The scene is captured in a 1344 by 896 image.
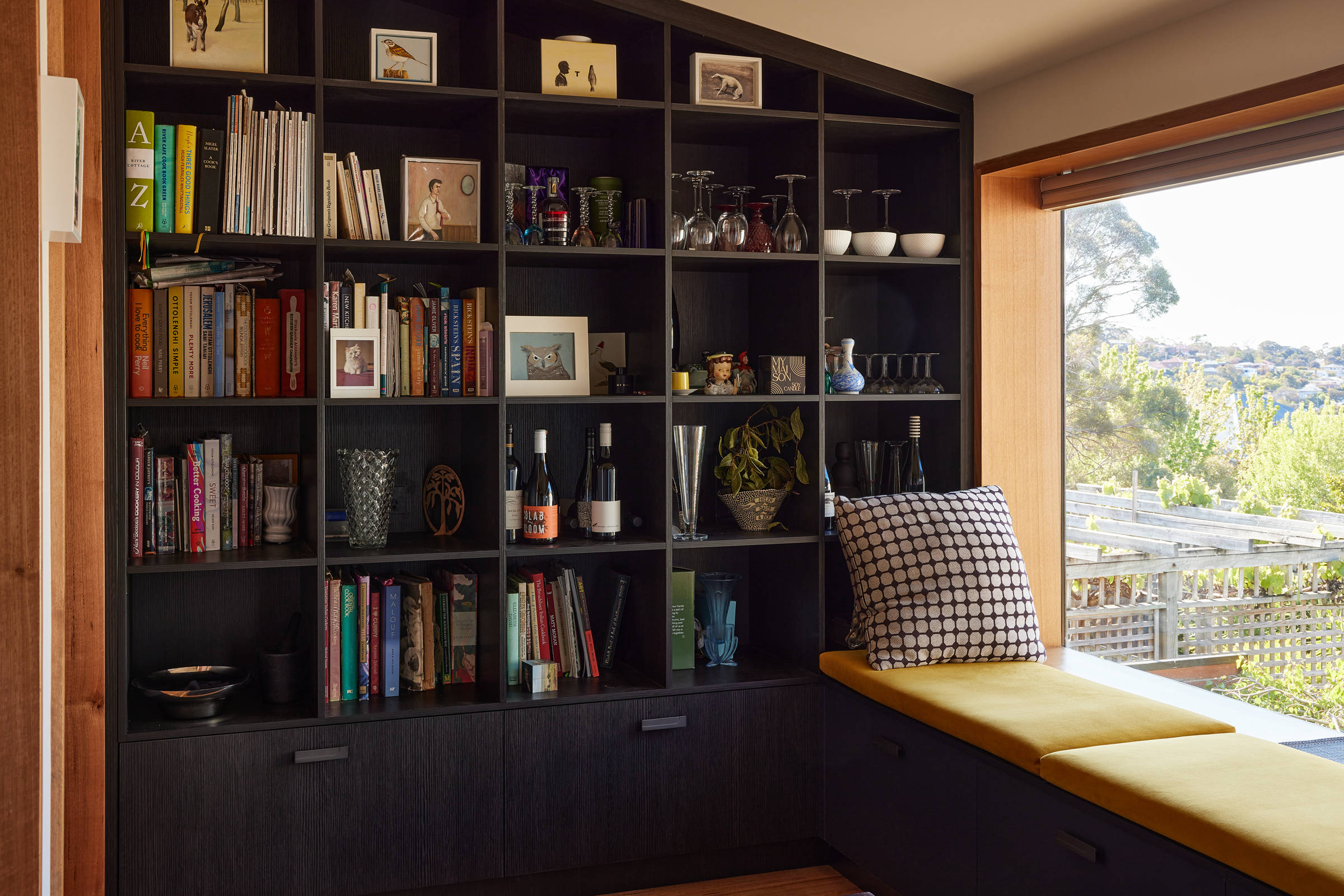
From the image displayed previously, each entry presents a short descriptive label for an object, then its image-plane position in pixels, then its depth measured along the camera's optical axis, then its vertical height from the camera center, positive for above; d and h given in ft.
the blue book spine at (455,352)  9.48 +0.78
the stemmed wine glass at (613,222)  9.96 +2.07
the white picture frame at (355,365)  9.09 +0.66
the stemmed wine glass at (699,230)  10.06 +1.98
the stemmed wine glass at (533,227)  9.85 +1.98
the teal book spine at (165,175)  8.62 +2.16
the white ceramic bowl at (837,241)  10.44 +1.94
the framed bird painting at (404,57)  9.11 +3.29
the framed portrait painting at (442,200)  9.45 +2.14
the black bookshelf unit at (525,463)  8.71 -0.29
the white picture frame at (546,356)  10.03 +0.80
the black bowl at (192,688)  8.67 -2.07
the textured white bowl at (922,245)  10.75 +1.96
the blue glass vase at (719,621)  10.66 -1.81
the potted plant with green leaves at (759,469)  10.48 -0.29
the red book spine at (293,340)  9.10 +0.86
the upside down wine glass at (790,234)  10.25 +1.98
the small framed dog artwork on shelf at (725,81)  9.96 +3.37
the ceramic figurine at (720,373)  10.27 +0.64
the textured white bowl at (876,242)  10.58 +1.95
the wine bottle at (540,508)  9.77 -0.62
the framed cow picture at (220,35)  8.61 +3.31
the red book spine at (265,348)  9.12 +0.79
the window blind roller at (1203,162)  7.99 +2.32
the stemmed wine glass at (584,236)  9.81 +1.87
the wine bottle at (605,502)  9.97 -0.58
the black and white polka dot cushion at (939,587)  9.36 -1.31
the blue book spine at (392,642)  9.48 -1.79
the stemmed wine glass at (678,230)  10.06 +1.98
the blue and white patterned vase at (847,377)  10.59 +0.61
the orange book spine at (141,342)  8.68 +0.81
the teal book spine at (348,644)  9.30 -1.77
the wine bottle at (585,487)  10.22 -0.45
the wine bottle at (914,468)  10.87 -0.30
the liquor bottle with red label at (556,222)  9.78 +2.00
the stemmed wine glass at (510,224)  9.84 +2.00
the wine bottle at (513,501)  9.82 -0.55
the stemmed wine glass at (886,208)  10.84 +2.39
